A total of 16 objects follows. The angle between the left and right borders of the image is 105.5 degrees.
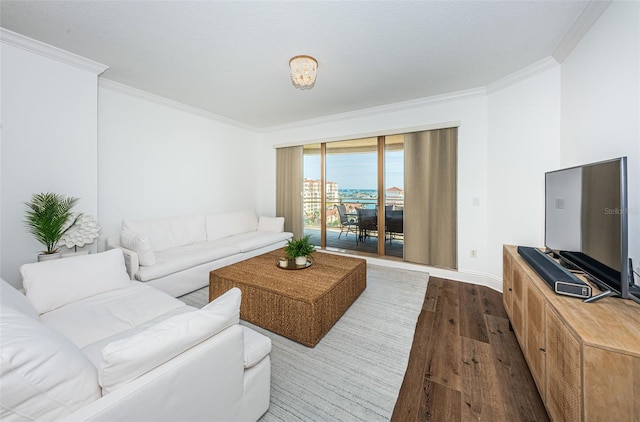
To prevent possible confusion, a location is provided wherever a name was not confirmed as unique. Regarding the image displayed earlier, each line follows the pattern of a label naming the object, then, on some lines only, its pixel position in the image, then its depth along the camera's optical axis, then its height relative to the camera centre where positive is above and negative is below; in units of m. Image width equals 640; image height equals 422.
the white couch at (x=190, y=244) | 2.67 -0.51
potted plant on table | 2.65 -0.45
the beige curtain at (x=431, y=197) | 3.49 +0.18
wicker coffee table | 1.98 -0.75
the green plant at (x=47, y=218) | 2.23 -0.09
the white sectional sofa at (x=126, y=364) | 0.71 -0.59
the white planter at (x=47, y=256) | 2.24 -0.44
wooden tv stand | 0.93 -0.63
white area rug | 1.43 -1.14
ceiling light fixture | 2.30 +1.33
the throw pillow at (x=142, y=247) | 2.67 -0.43
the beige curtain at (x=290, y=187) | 4.90 +0.46
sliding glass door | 3.55 +0.23
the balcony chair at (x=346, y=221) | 4.68 -0.23
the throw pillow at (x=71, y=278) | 1.66 -0.52
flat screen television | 1.19 -0.08
